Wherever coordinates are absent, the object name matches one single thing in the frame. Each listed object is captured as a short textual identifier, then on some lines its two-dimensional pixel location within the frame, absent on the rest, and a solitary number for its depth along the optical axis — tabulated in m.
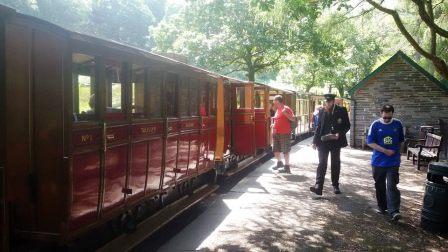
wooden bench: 12.24
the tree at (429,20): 9.84
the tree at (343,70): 40.75
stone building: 16.78
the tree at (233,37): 22.28
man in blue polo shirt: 7.00
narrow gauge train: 4.43
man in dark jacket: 8.48
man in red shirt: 11.60
